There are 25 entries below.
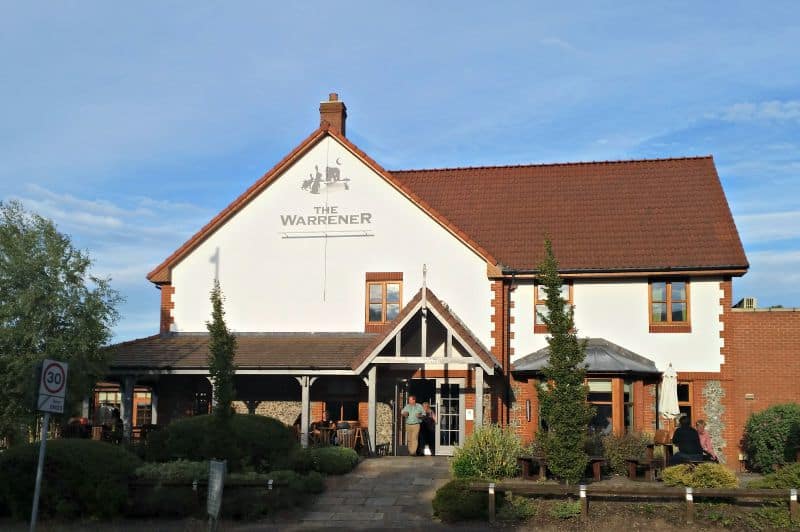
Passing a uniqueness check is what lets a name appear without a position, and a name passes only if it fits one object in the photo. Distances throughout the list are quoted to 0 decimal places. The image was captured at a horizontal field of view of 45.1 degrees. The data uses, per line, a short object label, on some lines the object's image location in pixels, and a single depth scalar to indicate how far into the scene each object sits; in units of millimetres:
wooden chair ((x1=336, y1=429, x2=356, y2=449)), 23094
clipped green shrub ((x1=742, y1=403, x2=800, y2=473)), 22375
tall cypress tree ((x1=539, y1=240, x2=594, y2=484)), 17547
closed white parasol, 24016
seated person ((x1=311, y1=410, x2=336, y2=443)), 24044
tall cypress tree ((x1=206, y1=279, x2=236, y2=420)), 19062
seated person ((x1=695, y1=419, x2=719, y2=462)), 20531
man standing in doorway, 24141
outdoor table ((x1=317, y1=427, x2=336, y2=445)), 23797
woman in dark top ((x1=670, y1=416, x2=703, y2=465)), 19156
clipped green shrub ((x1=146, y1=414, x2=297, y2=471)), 19875
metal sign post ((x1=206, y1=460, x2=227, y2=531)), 13802
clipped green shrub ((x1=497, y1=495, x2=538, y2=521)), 16547
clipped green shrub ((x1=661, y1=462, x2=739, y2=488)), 17031
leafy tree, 22219
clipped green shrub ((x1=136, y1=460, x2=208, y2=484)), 17594
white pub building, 24938
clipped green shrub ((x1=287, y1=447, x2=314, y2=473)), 20266
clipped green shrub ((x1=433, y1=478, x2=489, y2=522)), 16609
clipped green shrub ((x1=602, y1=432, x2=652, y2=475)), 20234
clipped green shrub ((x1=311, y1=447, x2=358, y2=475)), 20469
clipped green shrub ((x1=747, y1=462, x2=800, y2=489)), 16691
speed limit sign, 12930
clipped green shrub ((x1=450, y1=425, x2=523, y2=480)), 18719
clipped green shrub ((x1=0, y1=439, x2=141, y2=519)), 16766
